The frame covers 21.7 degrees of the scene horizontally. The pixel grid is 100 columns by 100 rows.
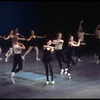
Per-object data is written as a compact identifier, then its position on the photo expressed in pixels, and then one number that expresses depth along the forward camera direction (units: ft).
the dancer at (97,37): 54.44
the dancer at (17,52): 36.65
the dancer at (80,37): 55.06
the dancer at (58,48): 41.81
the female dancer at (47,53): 35.86
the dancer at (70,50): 41.00
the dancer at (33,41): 54.49
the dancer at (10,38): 54.95
